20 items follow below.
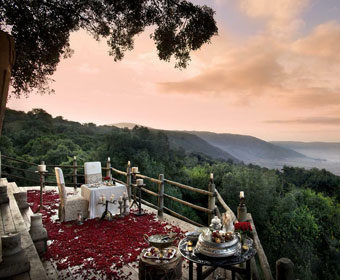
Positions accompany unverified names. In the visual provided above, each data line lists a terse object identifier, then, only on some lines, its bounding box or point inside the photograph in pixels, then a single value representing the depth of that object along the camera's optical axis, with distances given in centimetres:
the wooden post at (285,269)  158
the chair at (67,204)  529
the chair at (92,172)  693
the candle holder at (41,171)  608
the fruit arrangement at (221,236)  228
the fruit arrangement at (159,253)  274
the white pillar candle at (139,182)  602
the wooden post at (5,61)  114
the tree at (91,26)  302
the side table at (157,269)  262
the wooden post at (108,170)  823
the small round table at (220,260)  216
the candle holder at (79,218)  517
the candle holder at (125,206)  583
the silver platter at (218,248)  220
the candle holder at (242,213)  301
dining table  554
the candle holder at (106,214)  546
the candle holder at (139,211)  594
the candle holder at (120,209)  569
